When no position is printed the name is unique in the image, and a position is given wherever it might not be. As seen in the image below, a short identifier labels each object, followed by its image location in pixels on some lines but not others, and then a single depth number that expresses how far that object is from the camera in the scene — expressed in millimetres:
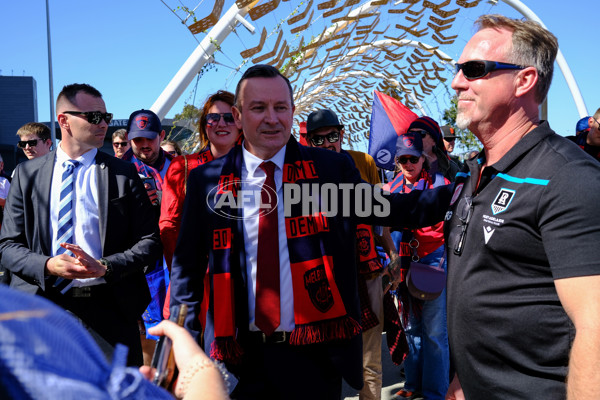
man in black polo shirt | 1556
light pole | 28609
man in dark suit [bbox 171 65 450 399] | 2428
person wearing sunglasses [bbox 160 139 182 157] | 8164
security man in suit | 3162
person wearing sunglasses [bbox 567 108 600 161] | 5355
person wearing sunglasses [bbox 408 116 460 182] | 5184
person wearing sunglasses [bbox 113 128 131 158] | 6988
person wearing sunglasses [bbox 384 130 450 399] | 4691
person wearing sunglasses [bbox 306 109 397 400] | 3895
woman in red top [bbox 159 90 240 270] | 4035
